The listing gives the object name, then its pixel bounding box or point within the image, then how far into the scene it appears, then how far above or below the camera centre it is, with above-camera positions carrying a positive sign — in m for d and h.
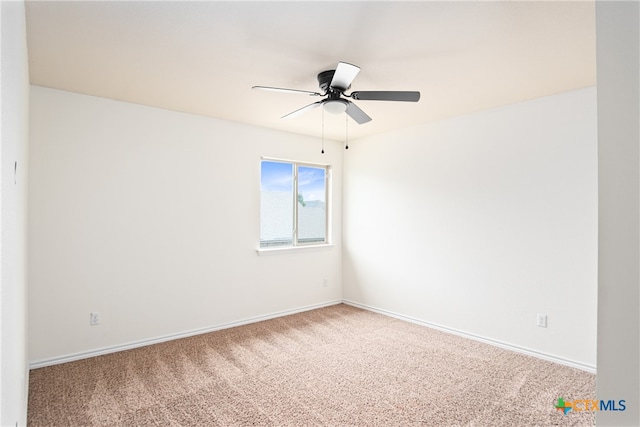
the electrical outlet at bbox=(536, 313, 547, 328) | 3.26 -0.99
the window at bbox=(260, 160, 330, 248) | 4.59 +0.12
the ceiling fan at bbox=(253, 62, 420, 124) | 2.34 +0.84
